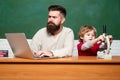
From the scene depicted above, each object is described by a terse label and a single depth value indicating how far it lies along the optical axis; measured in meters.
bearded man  3.15
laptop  2.22
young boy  3.09
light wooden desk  2.21
